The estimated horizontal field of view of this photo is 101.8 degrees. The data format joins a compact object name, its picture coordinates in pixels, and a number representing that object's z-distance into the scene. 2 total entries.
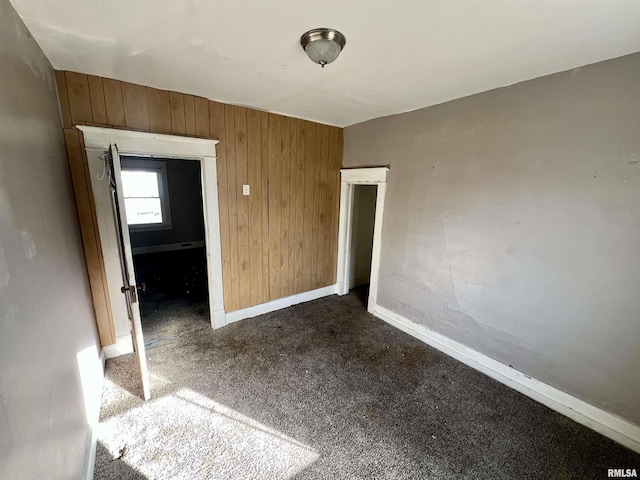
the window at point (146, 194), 5.32
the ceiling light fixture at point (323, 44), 1.36
